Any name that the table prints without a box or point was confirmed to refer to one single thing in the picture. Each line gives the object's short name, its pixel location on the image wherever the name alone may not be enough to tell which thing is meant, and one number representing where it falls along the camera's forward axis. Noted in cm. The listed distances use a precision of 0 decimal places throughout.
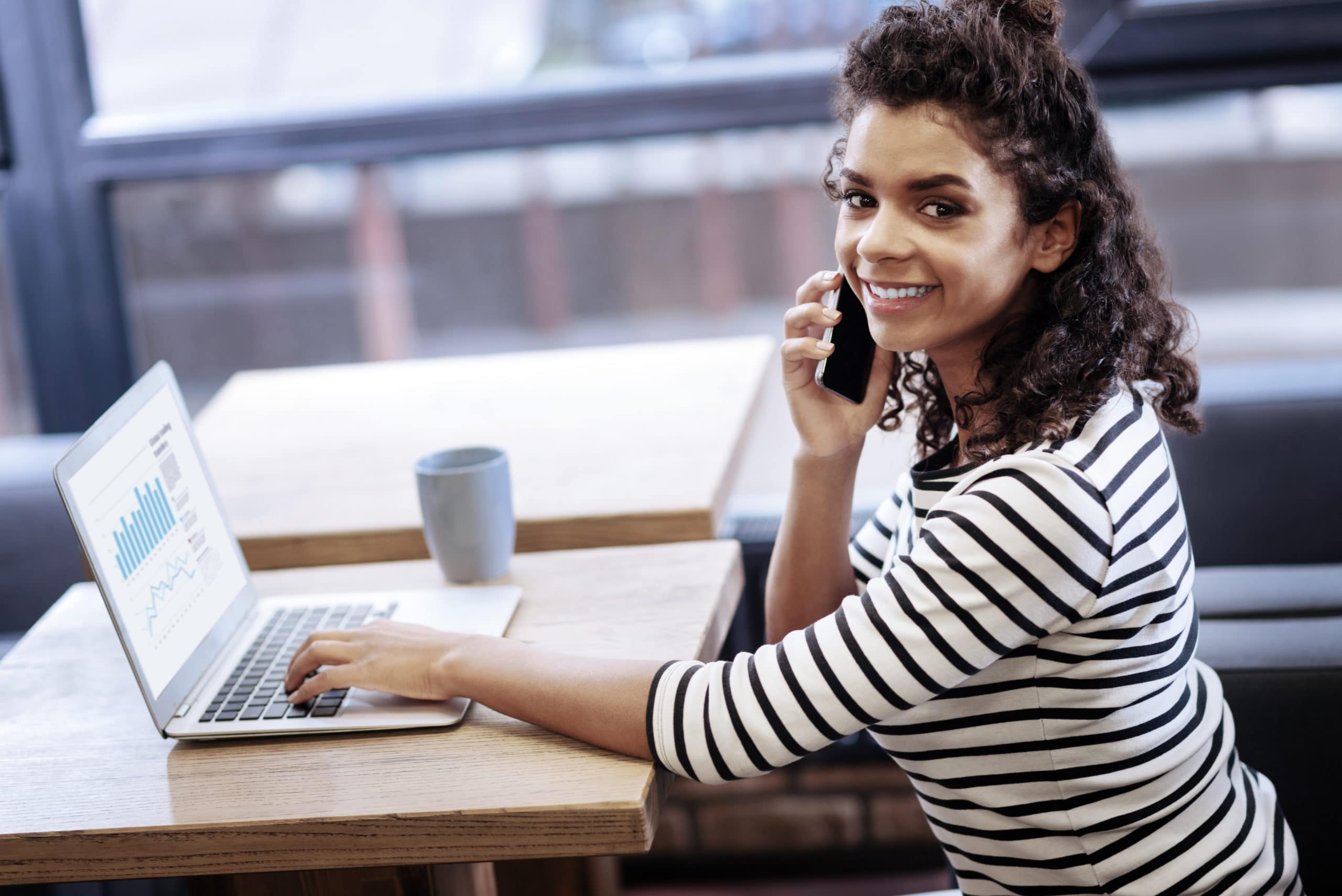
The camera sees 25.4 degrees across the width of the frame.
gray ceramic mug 240
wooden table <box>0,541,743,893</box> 207
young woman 211
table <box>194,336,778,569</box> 256
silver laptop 218
